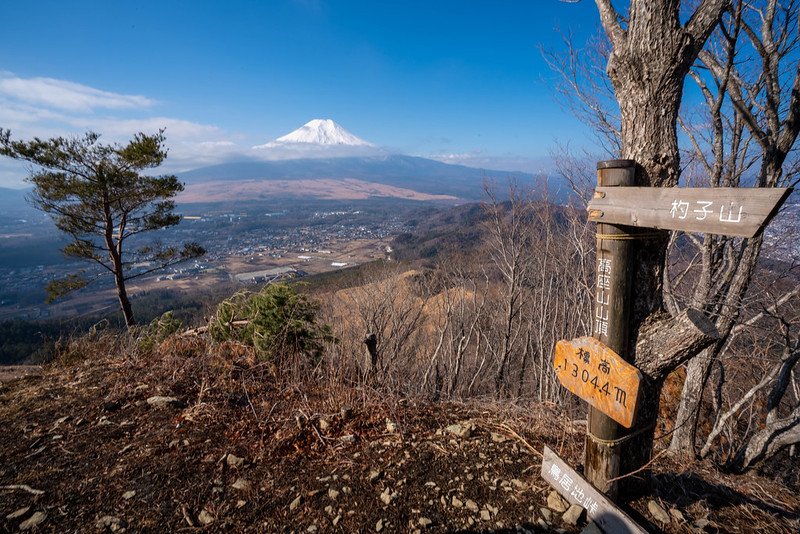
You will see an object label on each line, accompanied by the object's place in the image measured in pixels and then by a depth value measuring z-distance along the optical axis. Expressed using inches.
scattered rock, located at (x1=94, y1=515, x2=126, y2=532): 87.3
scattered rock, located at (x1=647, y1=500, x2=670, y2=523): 85.4
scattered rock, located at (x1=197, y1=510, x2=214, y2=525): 89.6
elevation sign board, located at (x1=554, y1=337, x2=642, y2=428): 74.0
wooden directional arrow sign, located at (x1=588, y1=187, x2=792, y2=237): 54.7
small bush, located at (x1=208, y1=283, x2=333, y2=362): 185.0
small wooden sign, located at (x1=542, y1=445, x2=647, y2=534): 78.0
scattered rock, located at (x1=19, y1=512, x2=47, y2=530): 87.7
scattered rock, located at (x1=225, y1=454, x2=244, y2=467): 111.5
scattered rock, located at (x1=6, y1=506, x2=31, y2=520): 90.7
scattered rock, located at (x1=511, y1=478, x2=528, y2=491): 99.0
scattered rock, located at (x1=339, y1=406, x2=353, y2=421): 136.5
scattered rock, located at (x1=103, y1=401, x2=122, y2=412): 145.6
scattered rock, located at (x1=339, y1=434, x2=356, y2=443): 124.0
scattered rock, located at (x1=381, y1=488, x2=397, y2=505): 95.7
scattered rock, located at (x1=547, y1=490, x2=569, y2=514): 90.5
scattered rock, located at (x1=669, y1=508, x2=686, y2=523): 85.2
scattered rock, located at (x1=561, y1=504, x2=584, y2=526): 86.5
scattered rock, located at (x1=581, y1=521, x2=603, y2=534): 81.6
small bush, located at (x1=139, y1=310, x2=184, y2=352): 215.5
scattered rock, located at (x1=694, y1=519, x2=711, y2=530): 84.5
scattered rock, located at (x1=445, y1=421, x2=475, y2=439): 126.8
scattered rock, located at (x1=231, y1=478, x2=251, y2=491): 101.3
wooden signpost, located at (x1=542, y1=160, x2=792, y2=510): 64.9
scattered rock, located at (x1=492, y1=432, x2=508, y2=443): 122.7
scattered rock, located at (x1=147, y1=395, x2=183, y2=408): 146.2
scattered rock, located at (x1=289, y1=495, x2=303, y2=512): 93.7
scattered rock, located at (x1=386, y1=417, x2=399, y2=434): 130.2
